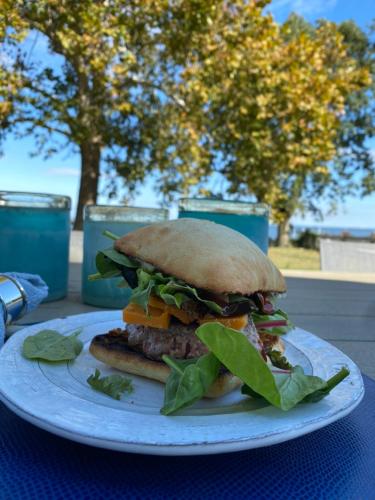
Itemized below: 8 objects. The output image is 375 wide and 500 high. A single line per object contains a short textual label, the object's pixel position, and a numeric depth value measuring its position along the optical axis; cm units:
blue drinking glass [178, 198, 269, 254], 39
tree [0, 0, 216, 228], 427
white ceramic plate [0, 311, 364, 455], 14
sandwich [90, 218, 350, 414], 25
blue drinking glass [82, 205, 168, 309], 39
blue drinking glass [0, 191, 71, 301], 37
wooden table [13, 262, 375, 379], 32
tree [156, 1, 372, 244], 498
